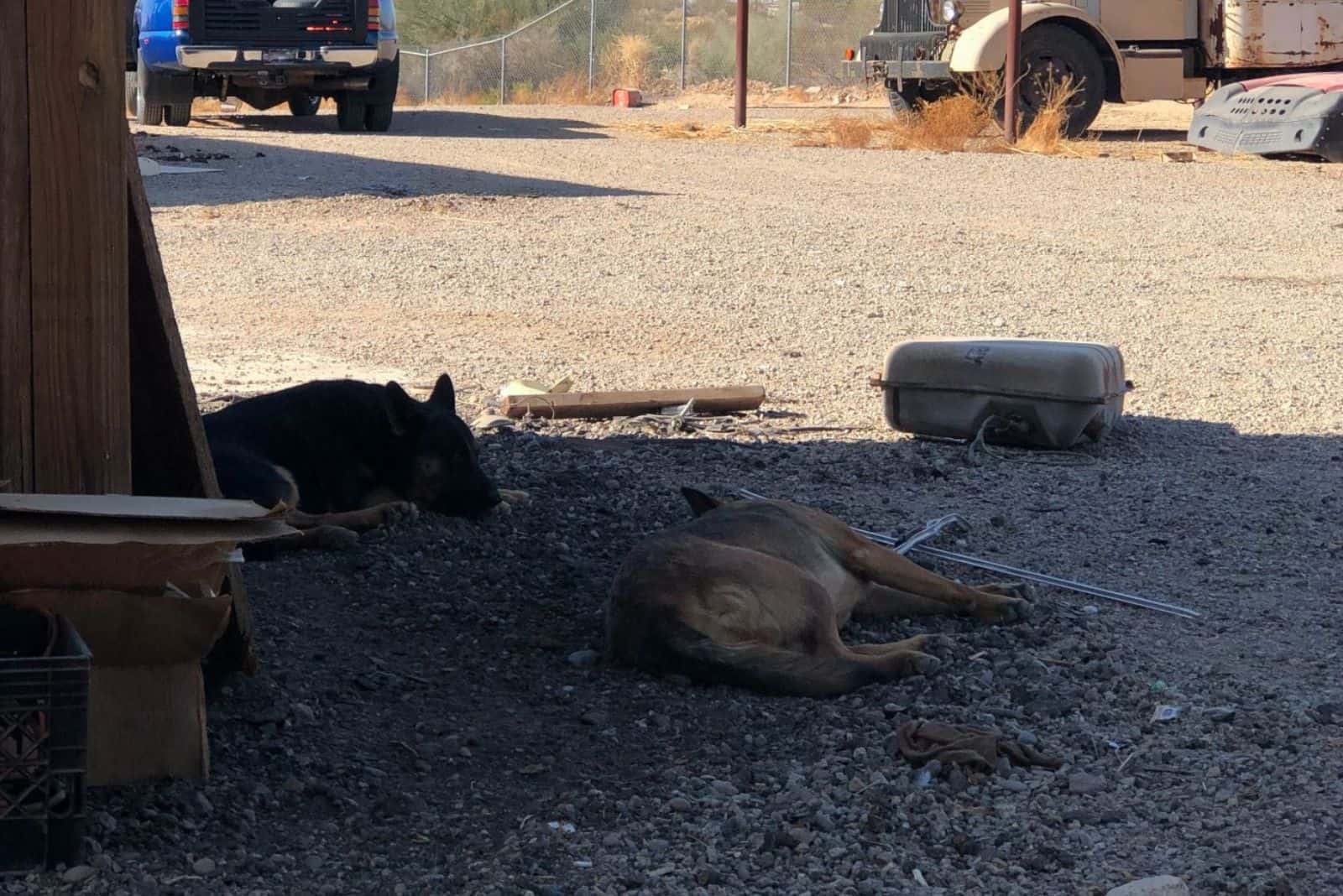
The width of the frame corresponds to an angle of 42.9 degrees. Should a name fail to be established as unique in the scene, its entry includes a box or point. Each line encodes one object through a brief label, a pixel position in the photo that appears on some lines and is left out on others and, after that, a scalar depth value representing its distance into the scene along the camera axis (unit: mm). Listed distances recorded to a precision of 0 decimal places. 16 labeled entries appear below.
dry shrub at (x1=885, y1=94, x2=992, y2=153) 21844
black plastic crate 3271
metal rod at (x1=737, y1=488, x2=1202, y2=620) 5652
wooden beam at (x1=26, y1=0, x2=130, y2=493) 3910
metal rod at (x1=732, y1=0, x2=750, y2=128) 24141
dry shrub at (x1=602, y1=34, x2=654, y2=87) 44781
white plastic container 7660
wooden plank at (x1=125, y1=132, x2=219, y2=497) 4328
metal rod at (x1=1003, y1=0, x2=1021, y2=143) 20938
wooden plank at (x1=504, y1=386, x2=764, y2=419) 8234
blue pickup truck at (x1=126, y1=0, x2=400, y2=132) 20859
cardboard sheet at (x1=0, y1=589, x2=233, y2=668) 3730
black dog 6402
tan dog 4699
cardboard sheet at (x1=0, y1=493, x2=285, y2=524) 3504
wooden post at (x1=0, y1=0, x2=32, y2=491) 3873
